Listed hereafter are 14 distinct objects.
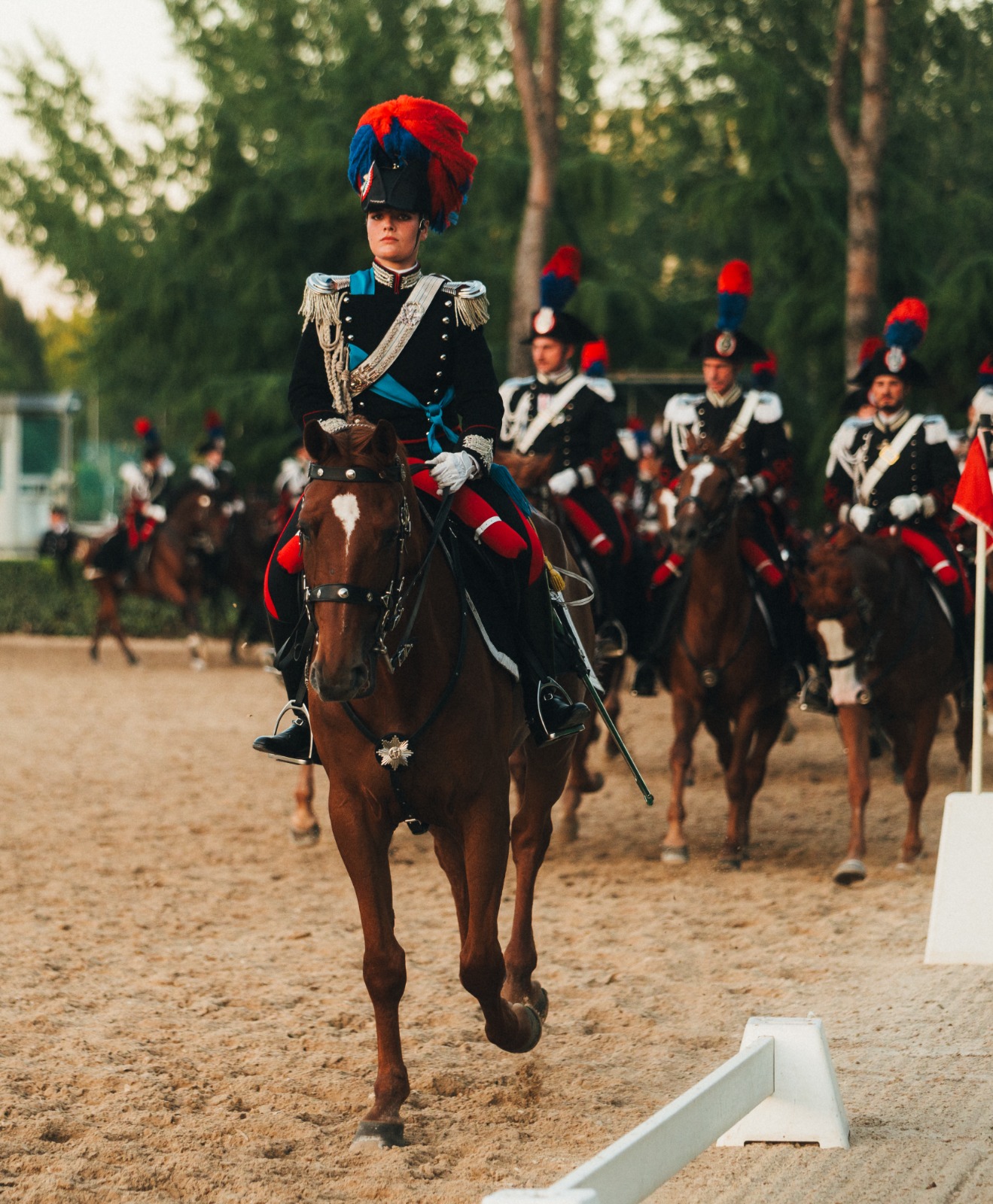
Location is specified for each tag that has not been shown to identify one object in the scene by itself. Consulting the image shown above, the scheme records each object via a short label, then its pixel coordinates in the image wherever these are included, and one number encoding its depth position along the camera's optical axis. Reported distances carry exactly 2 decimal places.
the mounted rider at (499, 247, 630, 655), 19.16
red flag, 15.21
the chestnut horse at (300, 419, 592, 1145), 9.39
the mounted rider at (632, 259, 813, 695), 18.72
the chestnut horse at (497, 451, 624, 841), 16.95
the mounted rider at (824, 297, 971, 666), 18.67
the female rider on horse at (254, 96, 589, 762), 10.04
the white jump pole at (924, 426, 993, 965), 13.45
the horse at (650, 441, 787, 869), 18.16
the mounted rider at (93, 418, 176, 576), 40.72
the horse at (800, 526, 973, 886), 17.47
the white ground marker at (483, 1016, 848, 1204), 6.50
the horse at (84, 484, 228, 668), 40.28
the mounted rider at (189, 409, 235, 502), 40.91
